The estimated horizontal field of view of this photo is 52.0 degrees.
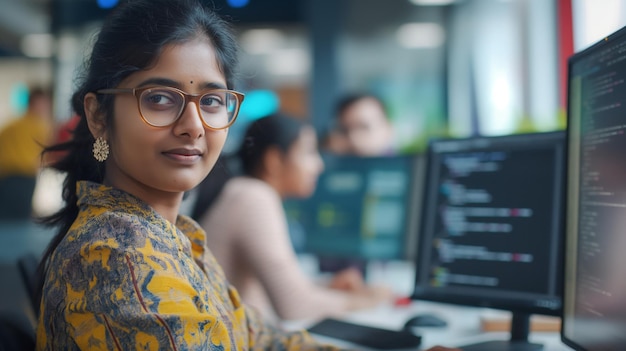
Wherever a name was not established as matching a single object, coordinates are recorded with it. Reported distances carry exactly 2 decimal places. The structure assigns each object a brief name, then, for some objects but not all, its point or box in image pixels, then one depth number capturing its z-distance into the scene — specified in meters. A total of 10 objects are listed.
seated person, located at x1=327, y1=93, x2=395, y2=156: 3.97
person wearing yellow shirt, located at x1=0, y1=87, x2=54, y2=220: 7.76
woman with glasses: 0.90
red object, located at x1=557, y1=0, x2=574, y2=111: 3.47
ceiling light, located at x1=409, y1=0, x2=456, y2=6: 6.49
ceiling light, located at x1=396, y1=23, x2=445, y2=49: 6.65
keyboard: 1.49
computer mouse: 1.76
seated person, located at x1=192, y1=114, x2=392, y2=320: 2.09
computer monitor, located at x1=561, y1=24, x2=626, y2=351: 1.02
